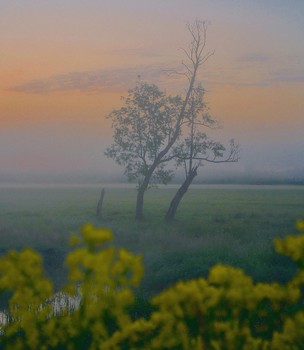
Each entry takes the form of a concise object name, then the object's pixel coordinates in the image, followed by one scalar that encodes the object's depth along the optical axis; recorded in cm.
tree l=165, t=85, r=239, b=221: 3728
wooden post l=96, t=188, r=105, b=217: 3727
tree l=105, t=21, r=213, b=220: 3659
